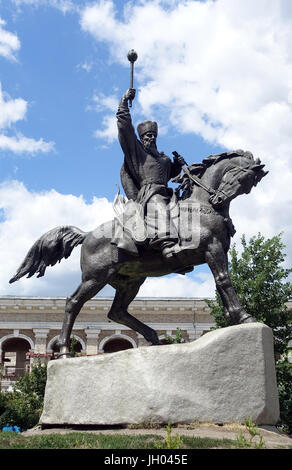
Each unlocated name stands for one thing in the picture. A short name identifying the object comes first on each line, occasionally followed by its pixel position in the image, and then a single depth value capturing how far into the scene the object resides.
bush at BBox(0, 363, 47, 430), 19.41
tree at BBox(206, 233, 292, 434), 19.30
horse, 7.79
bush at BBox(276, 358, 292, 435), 17.48
